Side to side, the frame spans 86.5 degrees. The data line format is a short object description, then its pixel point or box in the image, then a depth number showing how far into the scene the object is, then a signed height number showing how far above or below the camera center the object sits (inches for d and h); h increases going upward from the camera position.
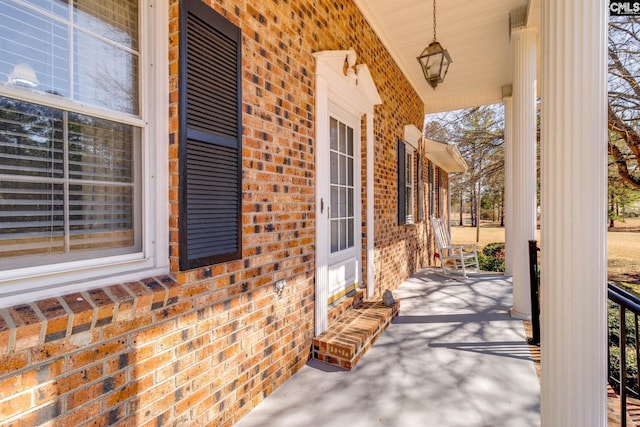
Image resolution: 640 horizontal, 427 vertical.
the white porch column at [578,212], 55.1 -0.2
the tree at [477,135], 413.1 +99.7
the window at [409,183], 236.6 +20.2
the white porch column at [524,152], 158.4 +27.8
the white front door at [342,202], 132.2 +4.0
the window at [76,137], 47.4 +12.3
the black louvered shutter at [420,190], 267.6 +16.8
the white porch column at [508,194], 240.2 +12.1
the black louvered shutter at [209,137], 66.1 +15.7
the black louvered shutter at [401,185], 209.2 +16.8
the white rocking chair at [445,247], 243.3 -26.6
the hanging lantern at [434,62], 135.4 +60.6
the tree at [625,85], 223.9 +88.9
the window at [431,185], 319.3 +25.0
